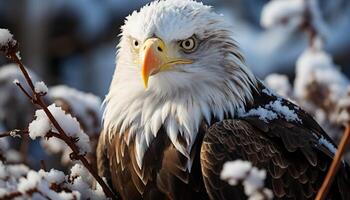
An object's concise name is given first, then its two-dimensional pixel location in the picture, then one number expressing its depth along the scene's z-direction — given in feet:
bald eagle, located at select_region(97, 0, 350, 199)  20.21
